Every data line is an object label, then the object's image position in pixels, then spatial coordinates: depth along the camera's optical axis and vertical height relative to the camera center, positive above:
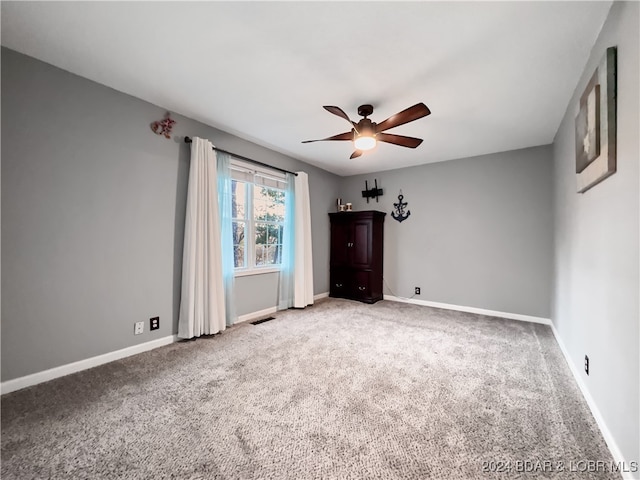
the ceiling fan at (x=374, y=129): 2.24 +1.03
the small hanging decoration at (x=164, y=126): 2.75 +1.15
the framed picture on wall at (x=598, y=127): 1.45 +0.69
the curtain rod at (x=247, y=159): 2.99 +1.05
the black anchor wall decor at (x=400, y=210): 4.84 +0.53
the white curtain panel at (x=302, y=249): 4.27 -0.14
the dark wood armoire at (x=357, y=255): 4.71 -0.25
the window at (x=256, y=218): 3.69 +0.31
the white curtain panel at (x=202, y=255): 2.88 -0.16
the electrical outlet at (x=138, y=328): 2.61 -0.85
